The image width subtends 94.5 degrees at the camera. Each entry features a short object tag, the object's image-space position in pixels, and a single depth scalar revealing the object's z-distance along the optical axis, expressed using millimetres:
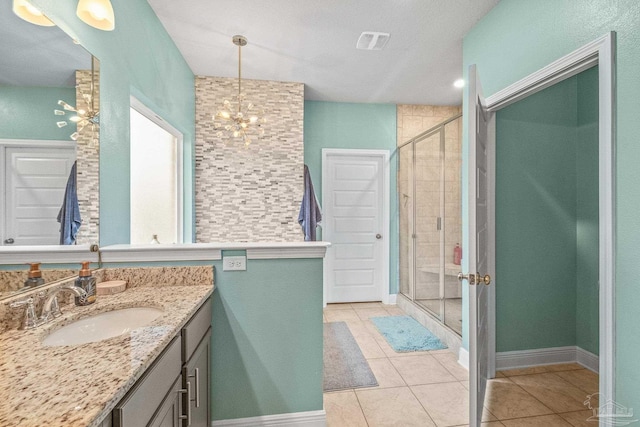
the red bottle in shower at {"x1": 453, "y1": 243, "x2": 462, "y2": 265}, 3194
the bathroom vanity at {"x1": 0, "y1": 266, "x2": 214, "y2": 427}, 628
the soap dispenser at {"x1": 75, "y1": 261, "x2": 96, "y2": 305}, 1320
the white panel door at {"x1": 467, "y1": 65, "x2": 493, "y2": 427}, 1555
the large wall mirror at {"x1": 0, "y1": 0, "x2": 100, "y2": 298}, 1067
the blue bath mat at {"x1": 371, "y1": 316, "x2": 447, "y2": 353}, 2836
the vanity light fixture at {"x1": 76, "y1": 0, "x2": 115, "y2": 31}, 1462
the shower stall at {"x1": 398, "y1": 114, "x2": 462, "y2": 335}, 3055
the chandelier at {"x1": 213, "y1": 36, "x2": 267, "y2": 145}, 3342
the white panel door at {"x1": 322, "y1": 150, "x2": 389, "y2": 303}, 4113
